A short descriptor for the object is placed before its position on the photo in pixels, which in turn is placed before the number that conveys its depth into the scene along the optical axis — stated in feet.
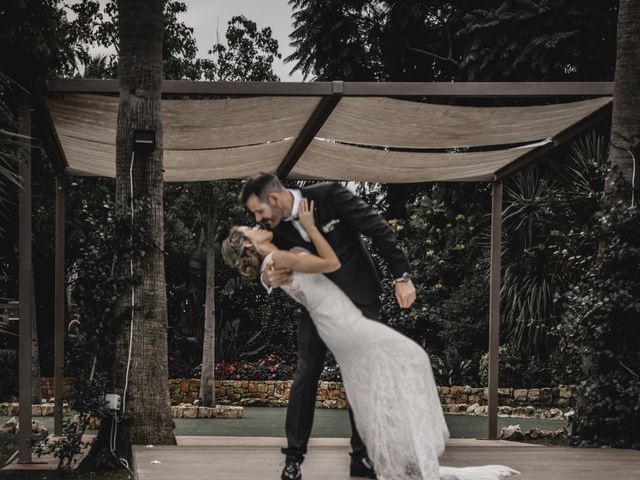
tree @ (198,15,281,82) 52.13
